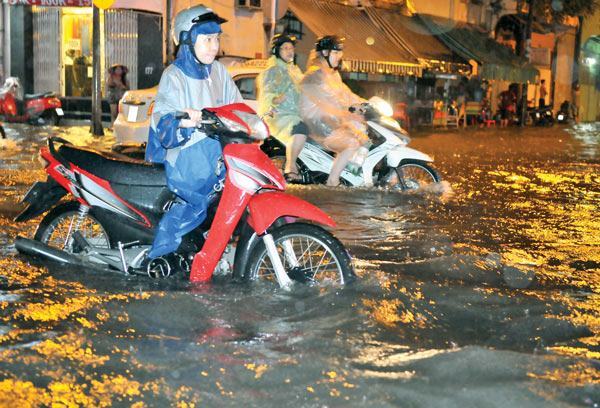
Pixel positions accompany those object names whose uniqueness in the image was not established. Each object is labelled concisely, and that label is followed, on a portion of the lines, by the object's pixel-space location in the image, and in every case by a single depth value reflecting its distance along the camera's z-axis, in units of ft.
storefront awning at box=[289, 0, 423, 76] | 84.58
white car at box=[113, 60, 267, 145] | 47.32
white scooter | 35.12
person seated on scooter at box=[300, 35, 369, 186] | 35.12
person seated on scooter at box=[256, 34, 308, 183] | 36.45
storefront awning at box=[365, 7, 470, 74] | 97.25
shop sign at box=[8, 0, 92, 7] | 78.54
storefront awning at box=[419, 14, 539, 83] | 110.73
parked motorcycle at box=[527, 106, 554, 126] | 140.05
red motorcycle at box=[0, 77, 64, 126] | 76.33
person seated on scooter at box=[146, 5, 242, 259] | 18.07
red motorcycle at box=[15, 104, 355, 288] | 17.30
